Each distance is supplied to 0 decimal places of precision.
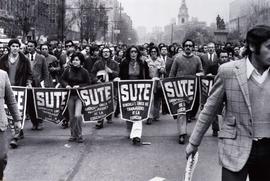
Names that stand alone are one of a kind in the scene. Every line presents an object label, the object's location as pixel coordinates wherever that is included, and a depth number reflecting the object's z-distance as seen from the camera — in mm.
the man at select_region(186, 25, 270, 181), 3359
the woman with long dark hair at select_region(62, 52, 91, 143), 8773
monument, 62531
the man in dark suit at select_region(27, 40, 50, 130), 9984
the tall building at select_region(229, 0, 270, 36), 68875
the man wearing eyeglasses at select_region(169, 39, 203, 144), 9414
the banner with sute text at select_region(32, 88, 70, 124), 9086
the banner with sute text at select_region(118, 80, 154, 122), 9305
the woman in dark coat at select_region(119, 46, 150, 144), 9609
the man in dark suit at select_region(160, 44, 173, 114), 13397
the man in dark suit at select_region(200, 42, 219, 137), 12770
